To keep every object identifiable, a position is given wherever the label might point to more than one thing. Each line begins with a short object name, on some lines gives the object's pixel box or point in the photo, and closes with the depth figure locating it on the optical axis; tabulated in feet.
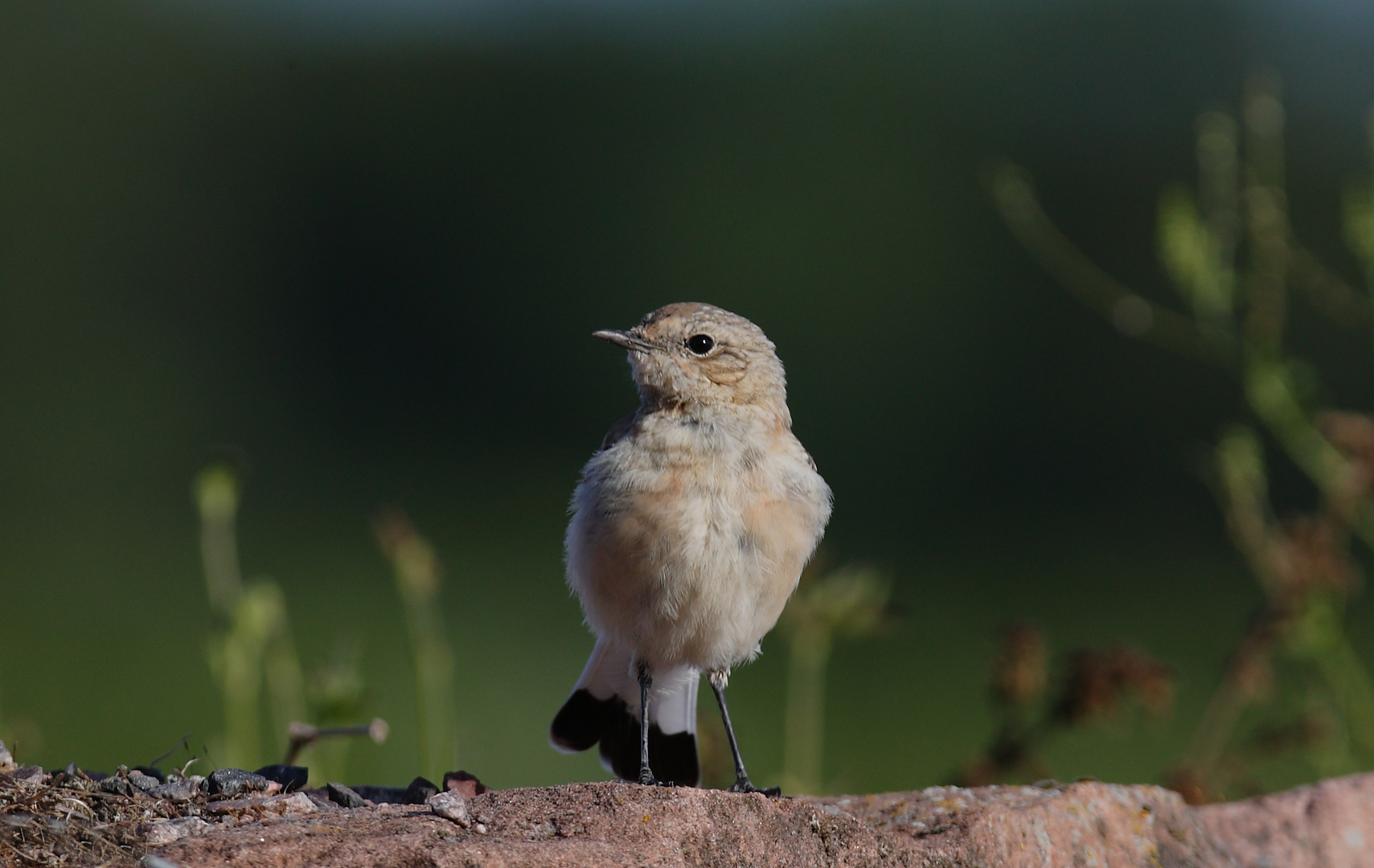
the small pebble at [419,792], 25.20
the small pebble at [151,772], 23.80
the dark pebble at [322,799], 23.32
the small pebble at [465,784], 24.67
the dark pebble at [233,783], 22.99
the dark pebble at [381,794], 25.67
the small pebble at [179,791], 22.35
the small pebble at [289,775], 25.32
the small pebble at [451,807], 21.68
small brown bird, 28.40
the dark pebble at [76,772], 22.40
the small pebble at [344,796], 24.02
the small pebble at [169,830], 20.16
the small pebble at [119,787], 22.26
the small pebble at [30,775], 21.61
